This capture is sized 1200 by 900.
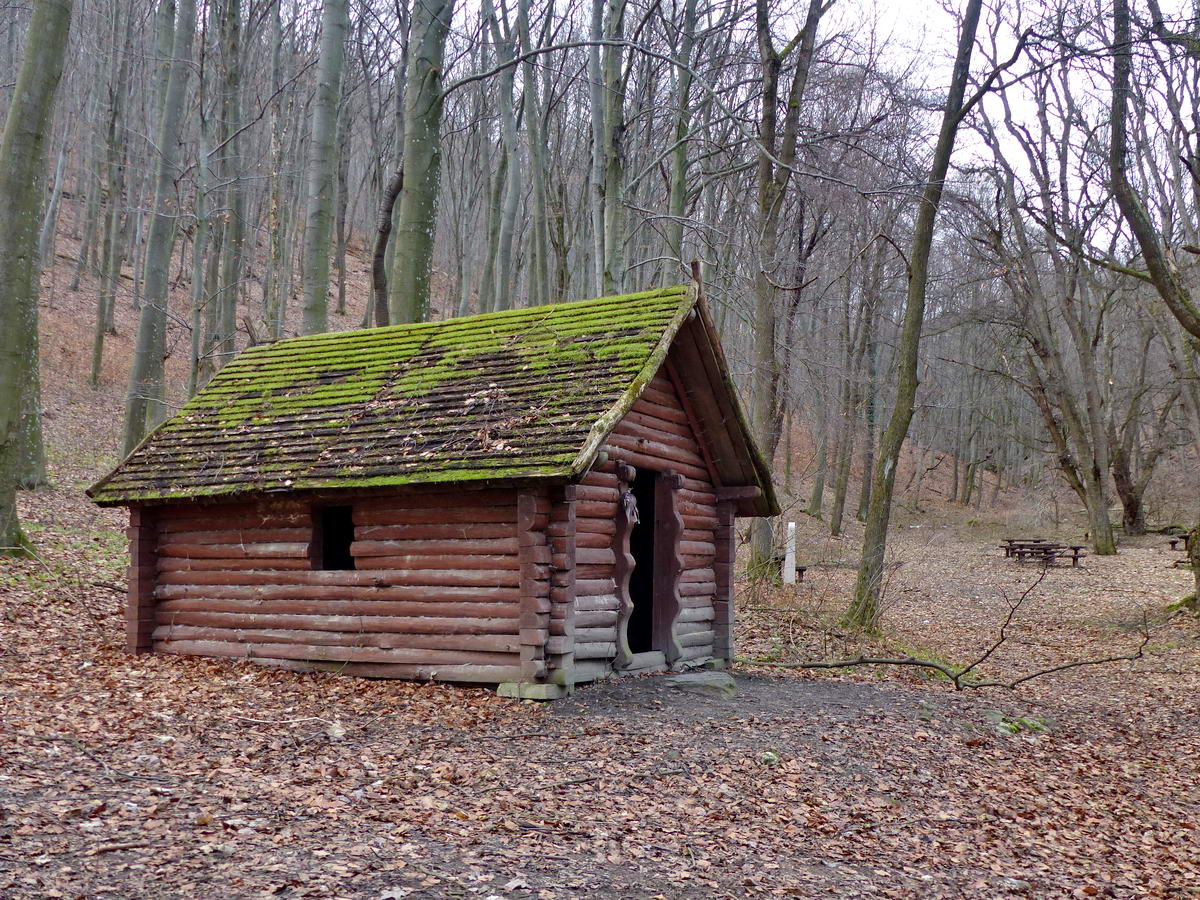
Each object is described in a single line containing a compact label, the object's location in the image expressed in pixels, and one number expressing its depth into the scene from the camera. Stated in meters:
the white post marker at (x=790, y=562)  19.80
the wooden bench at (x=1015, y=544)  28.59
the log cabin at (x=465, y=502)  9.97
